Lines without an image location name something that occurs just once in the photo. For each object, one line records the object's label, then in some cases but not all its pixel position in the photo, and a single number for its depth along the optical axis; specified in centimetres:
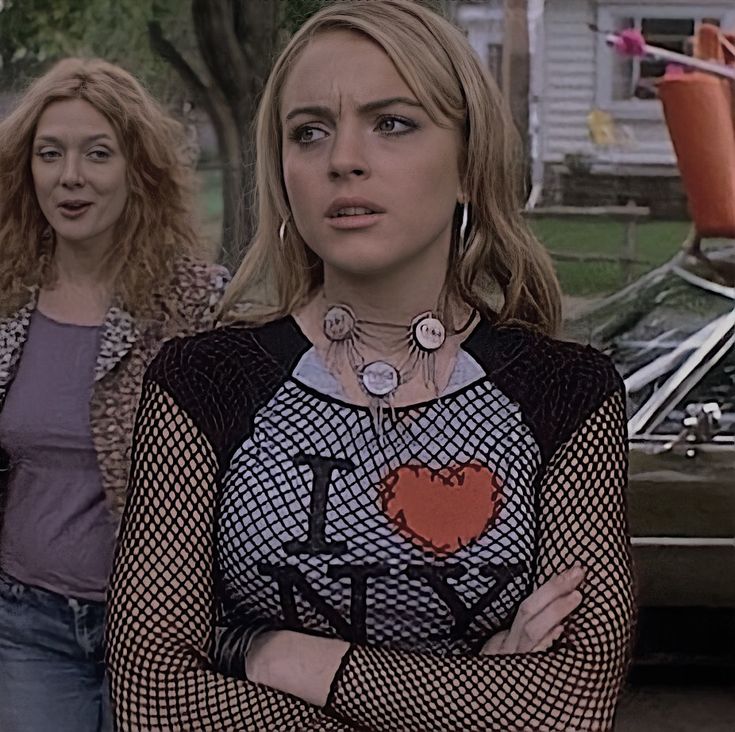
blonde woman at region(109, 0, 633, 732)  280
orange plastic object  391
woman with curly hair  321
